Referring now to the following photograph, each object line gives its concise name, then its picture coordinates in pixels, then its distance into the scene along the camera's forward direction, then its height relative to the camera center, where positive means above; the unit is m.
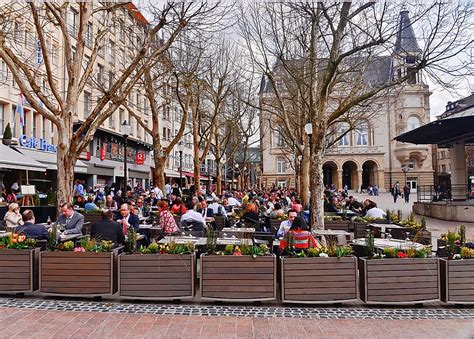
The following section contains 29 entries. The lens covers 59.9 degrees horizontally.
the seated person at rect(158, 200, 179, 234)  9.05 -0.86
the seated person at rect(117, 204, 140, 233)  9.24 -0.75
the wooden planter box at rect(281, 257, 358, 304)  6.01 -1.44
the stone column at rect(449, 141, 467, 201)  21.91 +0.48
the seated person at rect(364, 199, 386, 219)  11.56 -0.88
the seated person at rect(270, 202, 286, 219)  12.30 -0.89
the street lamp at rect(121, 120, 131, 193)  17.44 +2.27
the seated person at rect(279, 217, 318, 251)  6.75 -0.96
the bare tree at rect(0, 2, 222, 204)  11.55 +3.14
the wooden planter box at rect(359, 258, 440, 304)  5.99 -1.44
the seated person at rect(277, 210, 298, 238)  8.55 -0.88
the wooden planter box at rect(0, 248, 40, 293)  6.36 -1.31
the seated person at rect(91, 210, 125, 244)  7.37 -0.82
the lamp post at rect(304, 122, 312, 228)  12.86 +1.68
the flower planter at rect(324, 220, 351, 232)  11.40 -1.20
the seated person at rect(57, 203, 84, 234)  8.69 -0.73
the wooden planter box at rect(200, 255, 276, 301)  6.05 -1.41
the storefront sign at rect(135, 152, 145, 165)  42.41 +2.72
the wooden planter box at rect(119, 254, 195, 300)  6.14 -1.38
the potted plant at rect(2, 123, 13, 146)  20.27 +2.47
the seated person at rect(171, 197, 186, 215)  12.40 -0.71
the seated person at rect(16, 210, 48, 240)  7.45 -0.80
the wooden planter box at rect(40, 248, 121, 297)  6.22 -1.36
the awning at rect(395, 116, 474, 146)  17.01 +2.35
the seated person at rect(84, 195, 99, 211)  14.44 -0.76
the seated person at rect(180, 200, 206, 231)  9.48 -0.86
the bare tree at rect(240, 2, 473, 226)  9.70 +3.93
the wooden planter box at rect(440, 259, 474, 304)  6.05 -1.48
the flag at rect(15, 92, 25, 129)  22.45 +4.22
